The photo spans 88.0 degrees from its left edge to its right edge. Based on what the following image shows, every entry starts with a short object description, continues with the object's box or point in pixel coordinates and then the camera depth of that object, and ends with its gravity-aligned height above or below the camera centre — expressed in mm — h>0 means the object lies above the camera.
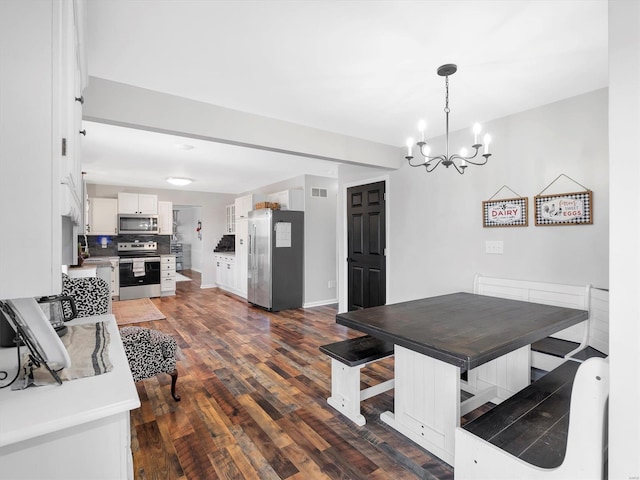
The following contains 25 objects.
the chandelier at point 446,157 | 2130 +682
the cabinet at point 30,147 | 804 +229
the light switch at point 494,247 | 3125 -101
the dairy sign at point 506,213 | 2967 +221
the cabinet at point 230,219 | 8086 +463
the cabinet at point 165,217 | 7246 +465
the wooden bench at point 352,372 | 2271 -959
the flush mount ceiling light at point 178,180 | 5953 +1048
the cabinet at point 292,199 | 5812 +676
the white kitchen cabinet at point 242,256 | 6484 -362
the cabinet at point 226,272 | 7082 -771
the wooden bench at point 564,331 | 2354 -583
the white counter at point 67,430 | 903 -565
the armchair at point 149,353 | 2361 -843
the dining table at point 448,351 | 1750 -581
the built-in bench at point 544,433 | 1124 -867
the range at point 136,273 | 6516 -696
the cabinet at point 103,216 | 6473 +443
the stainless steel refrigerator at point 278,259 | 5496 -359
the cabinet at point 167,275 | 6934 -781
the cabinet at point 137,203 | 6704 +732
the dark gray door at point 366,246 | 4422 -125
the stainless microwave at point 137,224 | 6738 +303
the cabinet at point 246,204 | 6496 +684
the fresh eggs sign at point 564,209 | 2580 +224
